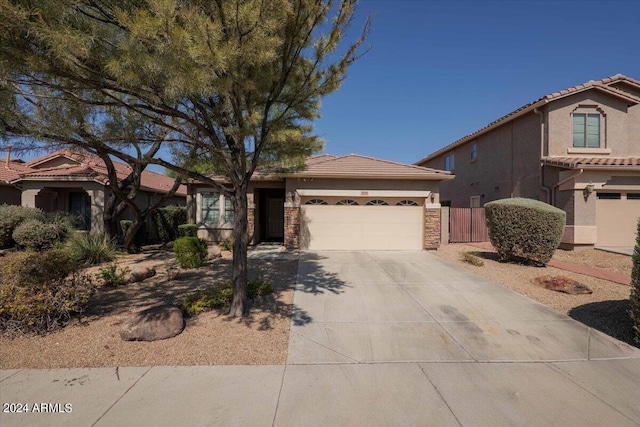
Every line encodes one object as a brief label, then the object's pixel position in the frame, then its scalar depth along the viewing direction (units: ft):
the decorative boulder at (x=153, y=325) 15.34
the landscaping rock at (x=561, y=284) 23.79
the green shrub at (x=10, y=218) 39.65
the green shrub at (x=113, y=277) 24.50
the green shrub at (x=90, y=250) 32.83
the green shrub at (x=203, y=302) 18.79
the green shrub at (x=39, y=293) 15.66
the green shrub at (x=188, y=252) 31.27
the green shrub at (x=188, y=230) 45.57
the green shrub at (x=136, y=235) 44.47
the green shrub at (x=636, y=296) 15.26
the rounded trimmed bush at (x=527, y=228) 32.30
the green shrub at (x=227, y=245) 44.14
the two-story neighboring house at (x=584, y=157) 42.96
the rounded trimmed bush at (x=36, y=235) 37.63
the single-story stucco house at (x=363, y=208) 44.16
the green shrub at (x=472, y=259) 33.23
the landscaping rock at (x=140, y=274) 26.00
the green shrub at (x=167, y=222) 55.21
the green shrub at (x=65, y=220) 40.37
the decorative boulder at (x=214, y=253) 36.93
